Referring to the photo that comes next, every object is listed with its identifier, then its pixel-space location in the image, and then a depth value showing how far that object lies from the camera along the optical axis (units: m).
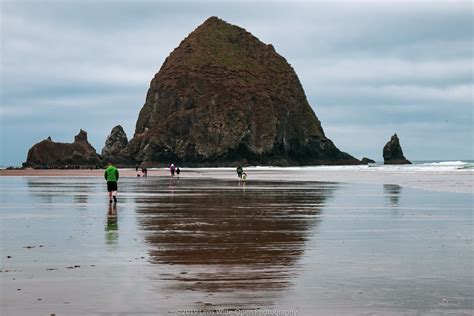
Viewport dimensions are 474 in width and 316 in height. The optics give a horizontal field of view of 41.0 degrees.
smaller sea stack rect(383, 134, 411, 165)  172.38
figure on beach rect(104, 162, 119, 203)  24.80
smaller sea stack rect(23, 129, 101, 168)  138.50
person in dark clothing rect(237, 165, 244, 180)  51.09
